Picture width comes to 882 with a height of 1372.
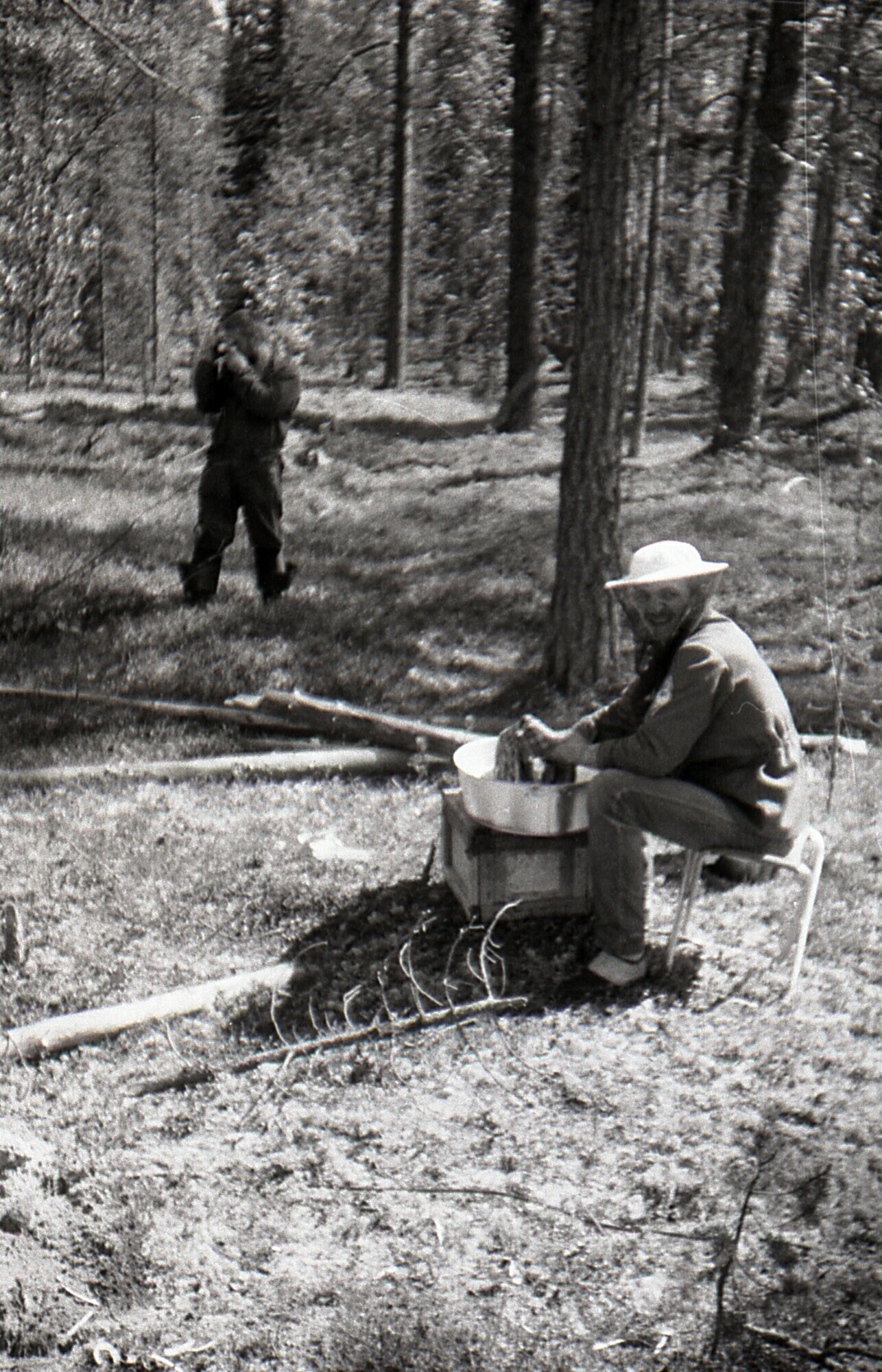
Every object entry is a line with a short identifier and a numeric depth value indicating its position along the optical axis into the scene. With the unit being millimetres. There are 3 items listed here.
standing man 10016
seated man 4648
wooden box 5184
